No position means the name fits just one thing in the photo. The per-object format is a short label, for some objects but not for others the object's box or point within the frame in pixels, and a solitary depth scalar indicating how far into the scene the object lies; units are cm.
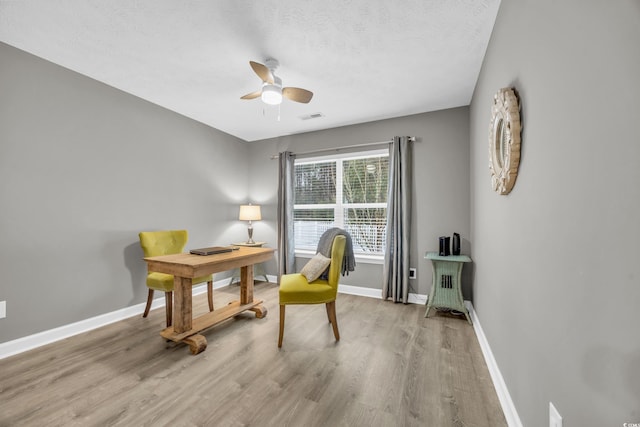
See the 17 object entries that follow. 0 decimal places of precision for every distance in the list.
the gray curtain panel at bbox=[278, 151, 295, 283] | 429
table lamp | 434
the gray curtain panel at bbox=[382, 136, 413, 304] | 348
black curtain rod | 355
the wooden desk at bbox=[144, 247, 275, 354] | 220
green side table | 292
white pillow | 248
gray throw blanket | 258
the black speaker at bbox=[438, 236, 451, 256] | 310
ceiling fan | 216
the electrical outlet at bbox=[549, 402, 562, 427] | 92
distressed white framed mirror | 135
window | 389
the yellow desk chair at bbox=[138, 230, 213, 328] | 266
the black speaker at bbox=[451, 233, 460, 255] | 319
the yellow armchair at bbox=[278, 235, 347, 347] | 234
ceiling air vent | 361
